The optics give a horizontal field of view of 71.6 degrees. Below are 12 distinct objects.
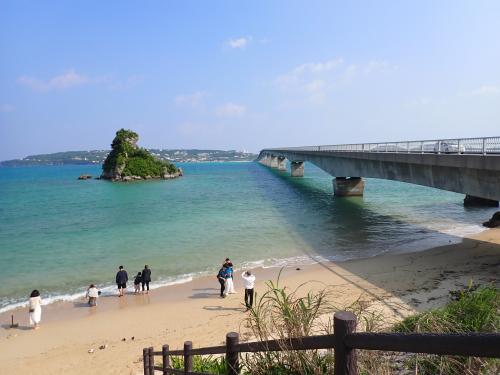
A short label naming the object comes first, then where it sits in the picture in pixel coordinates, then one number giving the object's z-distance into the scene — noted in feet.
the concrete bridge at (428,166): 48.88
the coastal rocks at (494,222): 74.08
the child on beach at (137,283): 44.52
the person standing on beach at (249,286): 37.73
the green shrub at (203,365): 18.49
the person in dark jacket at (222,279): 41.75
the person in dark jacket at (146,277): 44.32
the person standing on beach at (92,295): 40.83
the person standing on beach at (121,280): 43.01
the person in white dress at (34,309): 35.83
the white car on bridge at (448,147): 55.73
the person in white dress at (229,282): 41.81
